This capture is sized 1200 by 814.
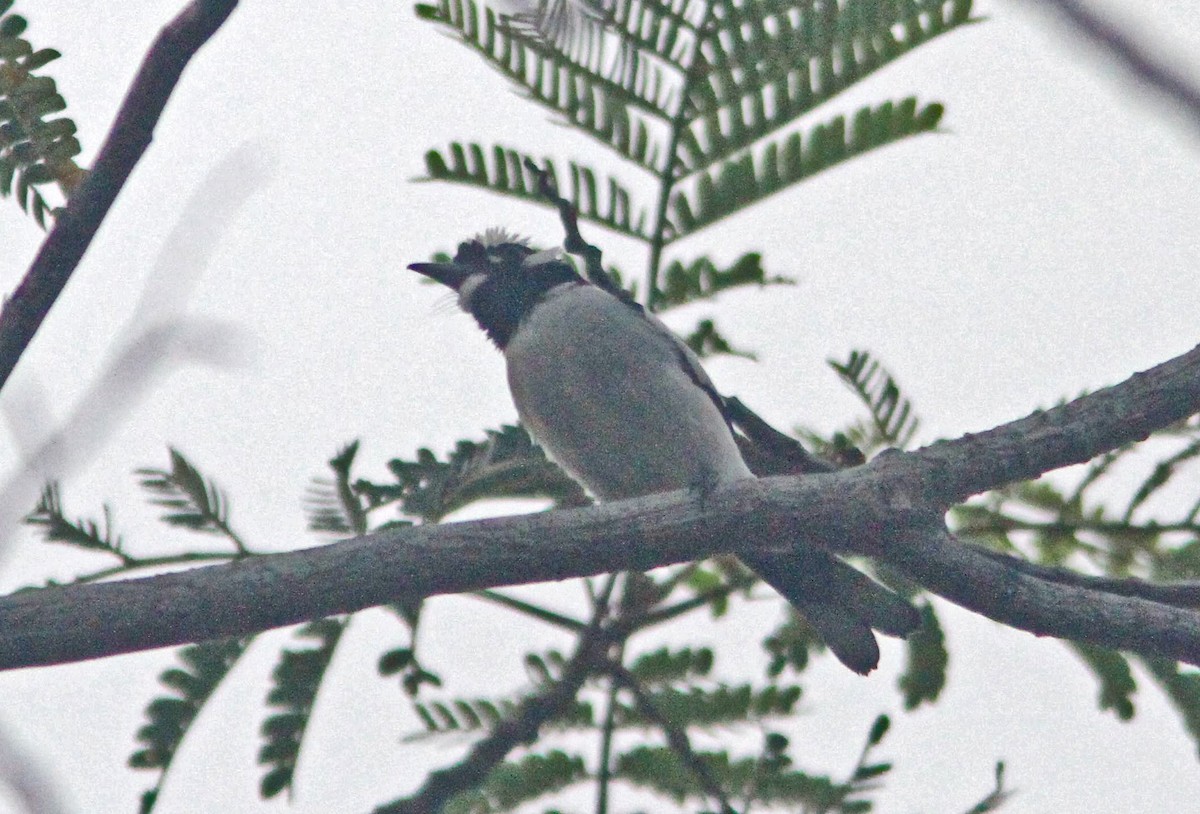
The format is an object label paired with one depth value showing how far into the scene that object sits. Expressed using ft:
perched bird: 30.58
